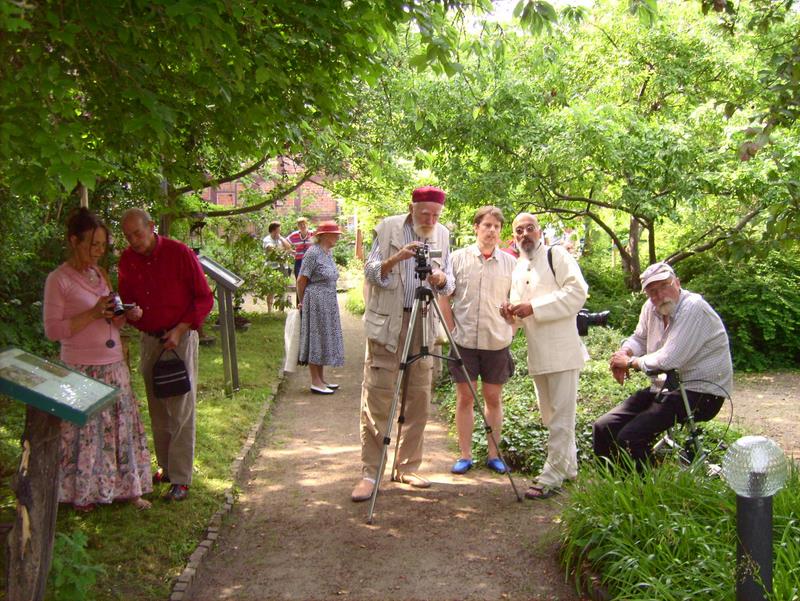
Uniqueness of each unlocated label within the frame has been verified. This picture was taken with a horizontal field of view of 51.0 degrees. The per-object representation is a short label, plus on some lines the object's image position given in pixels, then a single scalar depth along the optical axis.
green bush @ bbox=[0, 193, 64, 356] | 8.75
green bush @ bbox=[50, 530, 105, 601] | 3.86
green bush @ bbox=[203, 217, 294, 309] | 14.65
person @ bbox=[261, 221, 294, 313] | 15.84
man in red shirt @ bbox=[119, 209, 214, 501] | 5.61
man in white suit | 5.75
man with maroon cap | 5.77
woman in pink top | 5.17
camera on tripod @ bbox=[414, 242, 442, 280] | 5.51
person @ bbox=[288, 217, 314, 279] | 14.82
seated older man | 5.21
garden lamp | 2.96
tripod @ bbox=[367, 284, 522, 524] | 5.50
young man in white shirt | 6.28
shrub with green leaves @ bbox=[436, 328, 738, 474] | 6.64
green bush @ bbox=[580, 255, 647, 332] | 12.98
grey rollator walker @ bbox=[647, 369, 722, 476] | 5.12
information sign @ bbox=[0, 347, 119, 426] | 3.29
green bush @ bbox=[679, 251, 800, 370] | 12.38
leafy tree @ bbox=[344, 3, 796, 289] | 10.55
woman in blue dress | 9.93
